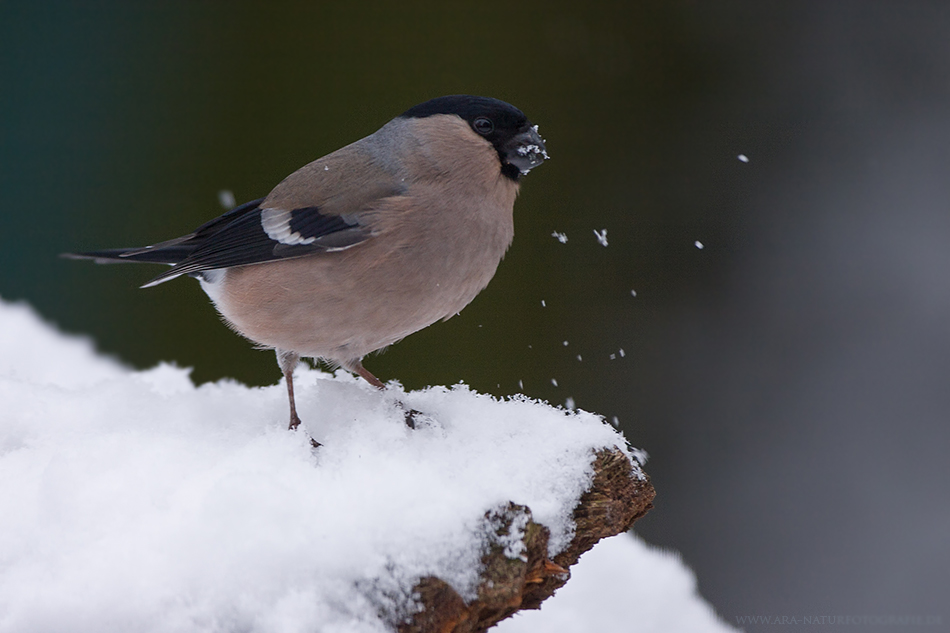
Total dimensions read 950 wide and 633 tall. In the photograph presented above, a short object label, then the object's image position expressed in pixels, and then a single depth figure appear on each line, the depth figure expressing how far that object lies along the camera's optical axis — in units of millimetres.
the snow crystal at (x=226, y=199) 7466
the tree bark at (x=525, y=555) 3521
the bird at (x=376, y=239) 4730
